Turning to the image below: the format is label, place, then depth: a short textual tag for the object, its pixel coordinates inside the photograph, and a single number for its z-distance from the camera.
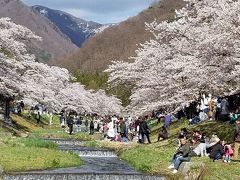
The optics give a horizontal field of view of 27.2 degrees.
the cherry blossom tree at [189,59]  26.97
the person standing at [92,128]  58.10
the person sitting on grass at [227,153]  25.28
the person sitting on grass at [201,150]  27.95
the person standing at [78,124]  65.58
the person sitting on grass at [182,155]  24.17
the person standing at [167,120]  40.75
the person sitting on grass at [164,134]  38.24
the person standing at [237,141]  25.92
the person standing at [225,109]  35.16
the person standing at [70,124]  57.31
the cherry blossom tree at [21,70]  42.88
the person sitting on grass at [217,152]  25.64
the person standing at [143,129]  37.90
